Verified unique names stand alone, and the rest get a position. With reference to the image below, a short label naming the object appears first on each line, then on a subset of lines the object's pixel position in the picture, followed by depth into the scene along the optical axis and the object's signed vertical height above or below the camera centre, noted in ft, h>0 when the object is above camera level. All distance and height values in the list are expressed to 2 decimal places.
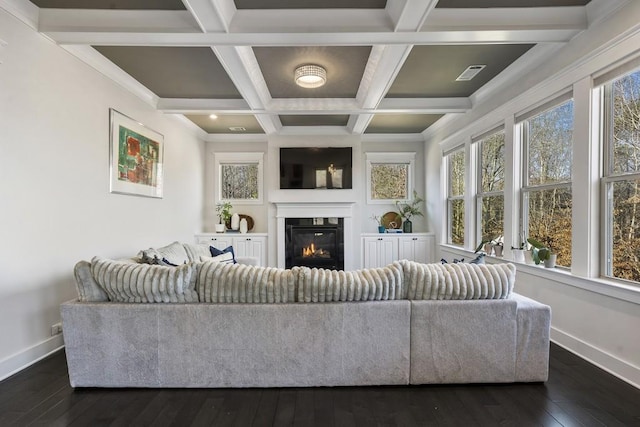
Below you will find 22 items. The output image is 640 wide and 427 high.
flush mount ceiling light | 11.41 +4.69
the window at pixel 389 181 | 21.83 +2.09
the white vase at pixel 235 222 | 20.96 -0.60
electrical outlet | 9.34 -3.27
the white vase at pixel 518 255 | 11.86 -1.44
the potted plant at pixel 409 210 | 20.98 +0.21
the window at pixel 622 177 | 7.89 +0.91
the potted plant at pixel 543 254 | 10.35 -1.23
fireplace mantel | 19.84 -0.07
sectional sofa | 7.18 -2.54
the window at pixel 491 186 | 13.60 +1.17
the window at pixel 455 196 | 17.36 +0.91
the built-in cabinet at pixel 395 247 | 20.13 -2.01
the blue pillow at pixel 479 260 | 8.60 -1.19
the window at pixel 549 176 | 10.04 +1.25
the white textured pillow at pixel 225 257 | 12.81 -1.74
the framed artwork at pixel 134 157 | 11.96 +2.14
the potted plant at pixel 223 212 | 21.11 +0.02
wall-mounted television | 19.80 +2.67
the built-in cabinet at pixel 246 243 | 20.02 -1.82
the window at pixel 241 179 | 21.76 +2.15
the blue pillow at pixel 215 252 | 13.87 -1.63
